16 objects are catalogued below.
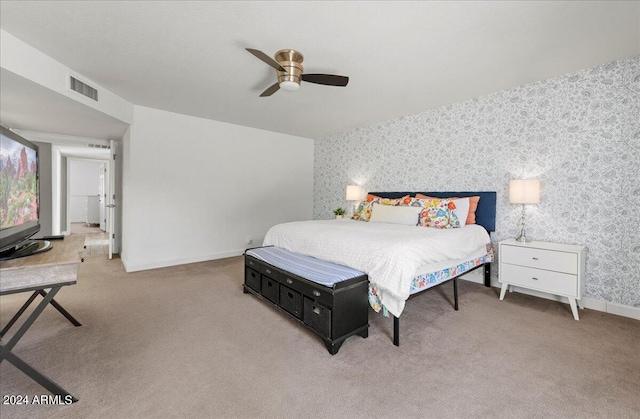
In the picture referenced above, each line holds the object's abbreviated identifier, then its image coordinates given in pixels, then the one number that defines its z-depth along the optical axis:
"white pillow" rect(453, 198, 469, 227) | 3.31
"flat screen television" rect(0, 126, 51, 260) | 1.57
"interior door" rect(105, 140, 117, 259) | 4.64
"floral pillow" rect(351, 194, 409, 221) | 3.94
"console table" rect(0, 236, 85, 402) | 1.38
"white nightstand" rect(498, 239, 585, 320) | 2.49
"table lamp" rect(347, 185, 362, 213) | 4.88
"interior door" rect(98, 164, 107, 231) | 7.55
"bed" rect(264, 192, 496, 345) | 2.06
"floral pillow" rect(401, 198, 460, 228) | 3.20
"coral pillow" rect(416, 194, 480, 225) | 3.46
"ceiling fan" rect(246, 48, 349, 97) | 2.36
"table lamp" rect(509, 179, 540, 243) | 2.86
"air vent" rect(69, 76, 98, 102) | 2.82
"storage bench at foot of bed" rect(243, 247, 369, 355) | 1.98
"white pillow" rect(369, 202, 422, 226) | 3.46
